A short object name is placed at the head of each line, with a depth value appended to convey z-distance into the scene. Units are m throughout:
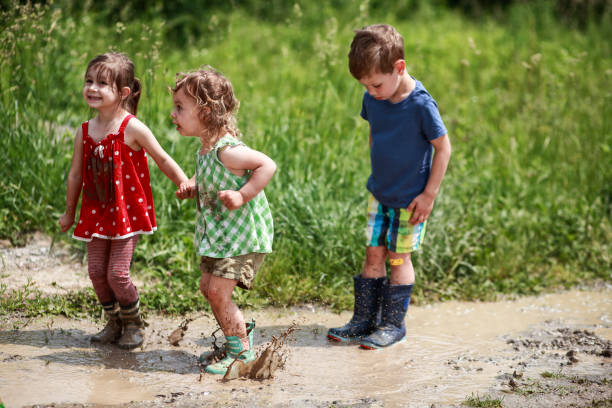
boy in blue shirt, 6.55
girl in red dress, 6.49
